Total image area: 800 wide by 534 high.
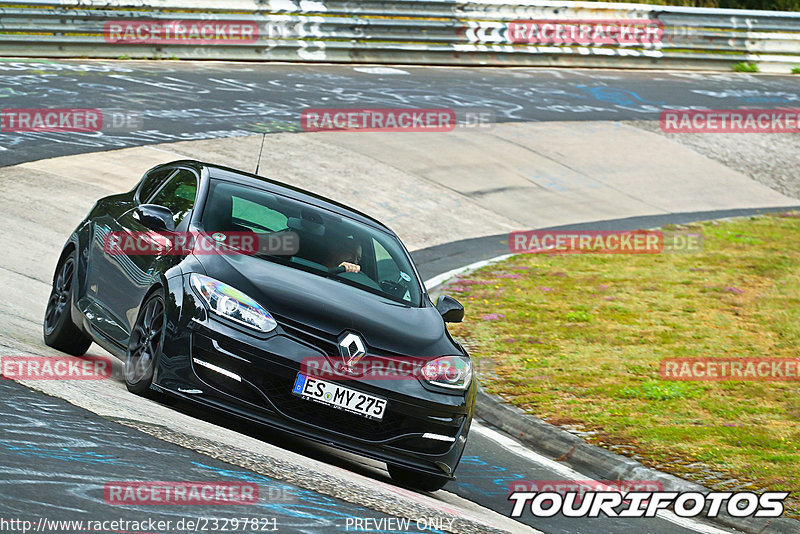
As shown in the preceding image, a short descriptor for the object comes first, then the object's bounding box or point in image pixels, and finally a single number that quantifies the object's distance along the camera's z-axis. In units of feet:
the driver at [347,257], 48.78
